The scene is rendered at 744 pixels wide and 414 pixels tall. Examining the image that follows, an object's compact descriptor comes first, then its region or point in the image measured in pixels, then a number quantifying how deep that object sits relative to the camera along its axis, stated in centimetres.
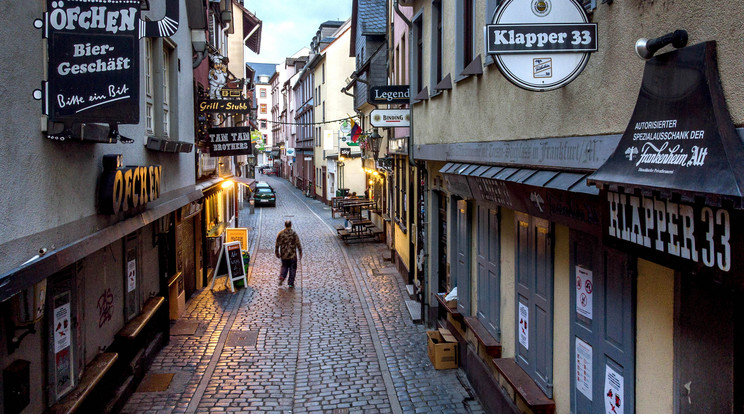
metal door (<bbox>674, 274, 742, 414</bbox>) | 336
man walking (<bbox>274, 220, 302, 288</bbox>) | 1628
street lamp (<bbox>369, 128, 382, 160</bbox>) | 2028
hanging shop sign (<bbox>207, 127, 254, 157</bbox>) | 1494
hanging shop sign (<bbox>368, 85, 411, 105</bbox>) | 1386
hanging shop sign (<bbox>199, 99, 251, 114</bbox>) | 1386
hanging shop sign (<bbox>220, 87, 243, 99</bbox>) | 1430
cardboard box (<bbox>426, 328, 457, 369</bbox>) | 999
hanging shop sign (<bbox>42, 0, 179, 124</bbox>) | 510
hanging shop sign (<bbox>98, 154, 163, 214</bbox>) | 663
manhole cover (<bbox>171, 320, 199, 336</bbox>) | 1218
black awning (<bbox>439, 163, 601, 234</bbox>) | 454
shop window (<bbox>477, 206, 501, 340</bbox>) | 825
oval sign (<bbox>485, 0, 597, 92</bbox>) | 456
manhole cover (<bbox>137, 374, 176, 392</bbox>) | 919
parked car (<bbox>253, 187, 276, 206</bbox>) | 3972
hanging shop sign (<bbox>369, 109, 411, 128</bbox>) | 1380
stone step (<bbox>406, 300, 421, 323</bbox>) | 1293
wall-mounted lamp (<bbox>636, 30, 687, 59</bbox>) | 353
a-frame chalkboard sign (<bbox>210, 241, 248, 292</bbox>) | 1599
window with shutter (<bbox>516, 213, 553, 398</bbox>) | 638
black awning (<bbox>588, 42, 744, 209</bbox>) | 296
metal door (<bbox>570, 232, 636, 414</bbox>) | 463
